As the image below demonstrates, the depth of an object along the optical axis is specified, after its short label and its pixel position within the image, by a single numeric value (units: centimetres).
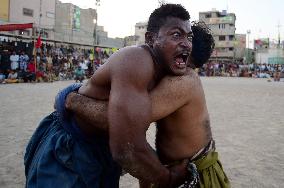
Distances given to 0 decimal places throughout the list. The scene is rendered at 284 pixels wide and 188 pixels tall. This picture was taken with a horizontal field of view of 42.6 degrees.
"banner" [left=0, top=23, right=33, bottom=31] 1673
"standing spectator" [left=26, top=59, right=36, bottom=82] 1949
